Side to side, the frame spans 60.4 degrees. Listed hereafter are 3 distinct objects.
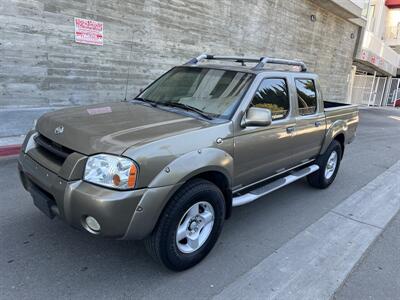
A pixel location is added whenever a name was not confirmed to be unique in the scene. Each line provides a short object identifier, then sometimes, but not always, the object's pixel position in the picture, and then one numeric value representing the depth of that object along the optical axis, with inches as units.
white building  917.2
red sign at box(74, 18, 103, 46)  304.5
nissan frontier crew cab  99.7
